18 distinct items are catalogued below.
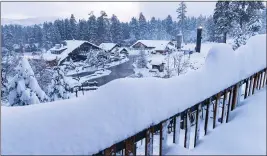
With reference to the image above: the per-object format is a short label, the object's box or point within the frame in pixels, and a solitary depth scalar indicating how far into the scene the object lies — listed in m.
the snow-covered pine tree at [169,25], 93.19
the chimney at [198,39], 37.25
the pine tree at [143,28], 87.57
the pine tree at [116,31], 71.25
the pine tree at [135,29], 85.56
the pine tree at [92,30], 65.62
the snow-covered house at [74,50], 49.25
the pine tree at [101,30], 68.25
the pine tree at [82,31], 66.69
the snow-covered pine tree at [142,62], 42.66
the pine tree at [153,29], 91.06
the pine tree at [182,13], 82.25
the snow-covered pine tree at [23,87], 11.91
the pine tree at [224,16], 35.47
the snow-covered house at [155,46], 56.97
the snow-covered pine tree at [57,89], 17.33
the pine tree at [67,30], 68.21
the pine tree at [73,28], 68.50
